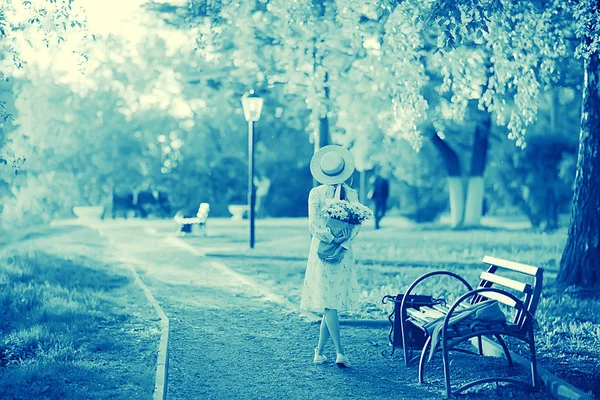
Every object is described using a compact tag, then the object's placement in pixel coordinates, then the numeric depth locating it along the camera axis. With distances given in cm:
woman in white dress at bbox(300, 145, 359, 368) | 633
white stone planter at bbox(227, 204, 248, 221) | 3788
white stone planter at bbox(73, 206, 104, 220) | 3855
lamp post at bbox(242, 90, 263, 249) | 1770
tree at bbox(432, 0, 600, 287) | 1010
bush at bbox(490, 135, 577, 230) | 2762
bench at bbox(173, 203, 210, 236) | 2339
